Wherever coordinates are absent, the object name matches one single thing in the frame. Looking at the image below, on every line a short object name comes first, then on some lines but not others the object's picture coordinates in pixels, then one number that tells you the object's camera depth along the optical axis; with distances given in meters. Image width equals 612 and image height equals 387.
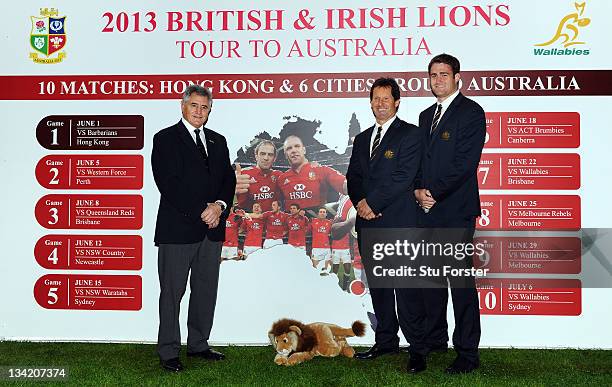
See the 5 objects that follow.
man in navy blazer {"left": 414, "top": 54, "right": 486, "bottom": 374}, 2.97
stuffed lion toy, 3.12
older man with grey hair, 3.04
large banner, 3.33
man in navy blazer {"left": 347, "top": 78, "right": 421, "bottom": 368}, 3.11
